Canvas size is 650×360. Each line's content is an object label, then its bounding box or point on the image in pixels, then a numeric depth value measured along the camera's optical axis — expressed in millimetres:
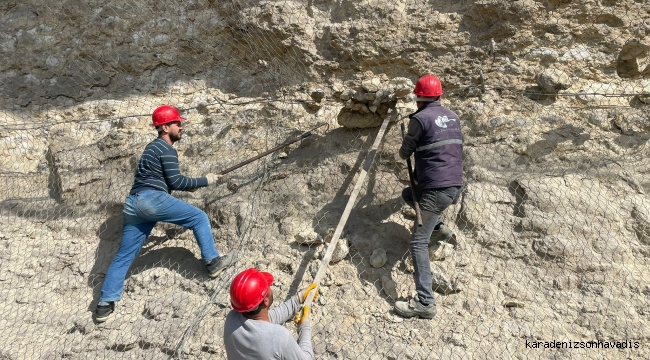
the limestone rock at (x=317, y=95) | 5145
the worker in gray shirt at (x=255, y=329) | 2418
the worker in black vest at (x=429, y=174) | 3533
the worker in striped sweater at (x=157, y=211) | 4008
